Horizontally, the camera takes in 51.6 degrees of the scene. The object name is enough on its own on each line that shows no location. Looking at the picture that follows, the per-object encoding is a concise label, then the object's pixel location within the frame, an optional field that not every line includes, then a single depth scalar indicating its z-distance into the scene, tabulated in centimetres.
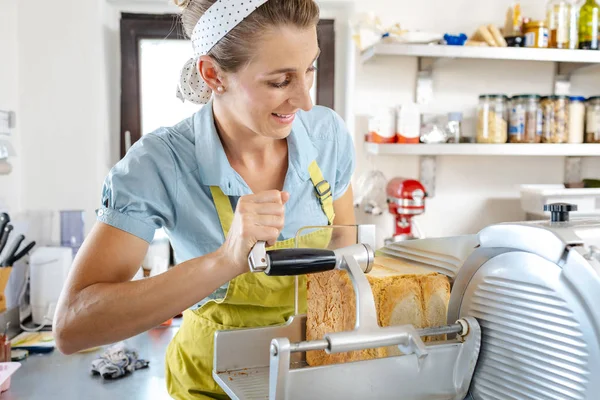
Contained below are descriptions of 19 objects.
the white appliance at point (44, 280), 217
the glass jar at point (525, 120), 243
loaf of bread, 85
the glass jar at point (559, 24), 240
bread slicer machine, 67
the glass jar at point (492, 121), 244
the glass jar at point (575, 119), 248
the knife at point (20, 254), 211
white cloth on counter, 175
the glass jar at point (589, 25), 241
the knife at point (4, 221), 202
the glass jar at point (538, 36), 237
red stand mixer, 237
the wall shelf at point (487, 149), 233
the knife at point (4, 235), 203
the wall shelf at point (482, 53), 226
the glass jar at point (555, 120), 246
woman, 99
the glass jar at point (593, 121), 248
